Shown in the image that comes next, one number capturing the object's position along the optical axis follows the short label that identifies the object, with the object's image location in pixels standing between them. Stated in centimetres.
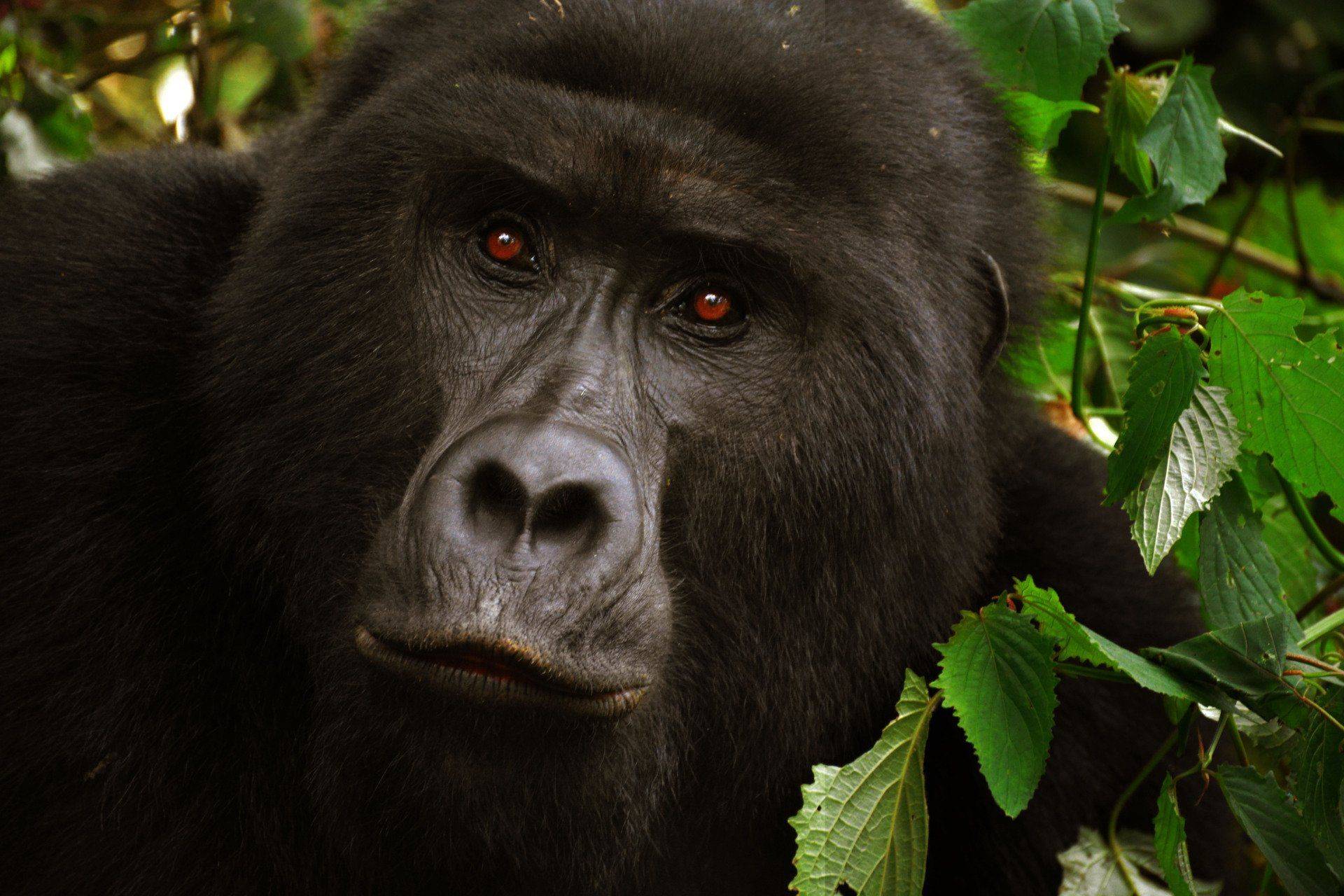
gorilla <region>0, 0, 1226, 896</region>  530
